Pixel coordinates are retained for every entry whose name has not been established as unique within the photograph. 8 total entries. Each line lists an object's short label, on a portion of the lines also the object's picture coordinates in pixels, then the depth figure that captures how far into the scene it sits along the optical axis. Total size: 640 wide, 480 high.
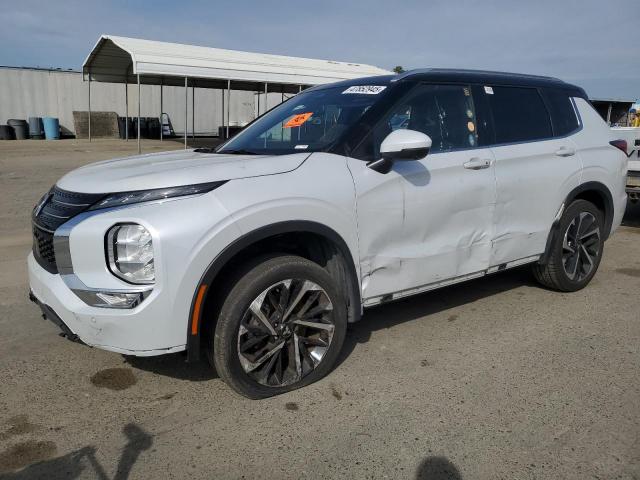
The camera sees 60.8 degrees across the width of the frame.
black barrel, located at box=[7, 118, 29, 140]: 26.14
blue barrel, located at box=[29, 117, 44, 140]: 26.81
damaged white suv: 2.68
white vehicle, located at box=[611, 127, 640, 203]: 7.87
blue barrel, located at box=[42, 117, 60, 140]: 27.12
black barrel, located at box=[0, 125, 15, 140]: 25.78
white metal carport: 17.25
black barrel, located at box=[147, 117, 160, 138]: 29.72
